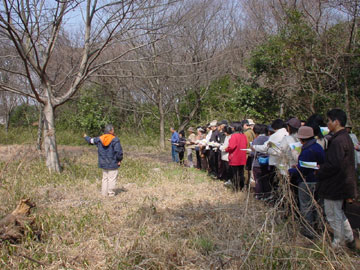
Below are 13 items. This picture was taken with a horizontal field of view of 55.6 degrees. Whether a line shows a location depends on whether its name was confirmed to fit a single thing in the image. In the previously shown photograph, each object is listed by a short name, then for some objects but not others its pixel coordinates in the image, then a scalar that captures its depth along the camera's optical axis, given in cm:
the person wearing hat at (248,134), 765
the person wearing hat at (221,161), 851
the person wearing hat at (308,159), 453
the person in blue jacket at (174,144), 1181
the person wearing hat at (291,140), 496
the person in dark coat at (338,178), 388
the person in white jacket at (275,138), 559
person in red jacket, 704
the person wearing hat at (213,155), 928
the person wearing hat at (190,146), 1079
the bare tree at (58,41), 782
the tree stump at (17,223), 412
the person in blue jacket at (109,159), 664
